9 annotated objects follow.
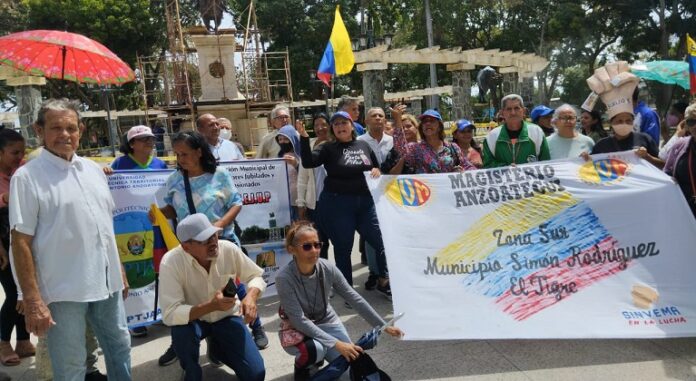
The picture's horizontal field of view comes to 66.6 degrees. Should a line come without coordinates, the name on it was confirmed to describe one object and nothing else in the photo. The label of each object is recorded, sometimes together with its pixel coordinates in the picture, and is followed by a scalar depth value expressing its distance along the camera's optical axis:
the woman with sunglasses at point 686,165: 3.86
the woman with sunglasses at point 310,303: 3.25
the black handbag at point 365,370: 3.04
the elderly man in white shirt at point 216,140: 4.97
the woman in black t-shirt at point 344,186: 4.55
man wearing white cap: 3.05
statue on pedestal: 18.67
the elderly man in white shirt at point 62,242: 2.59
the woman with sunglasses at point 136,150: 4.28
